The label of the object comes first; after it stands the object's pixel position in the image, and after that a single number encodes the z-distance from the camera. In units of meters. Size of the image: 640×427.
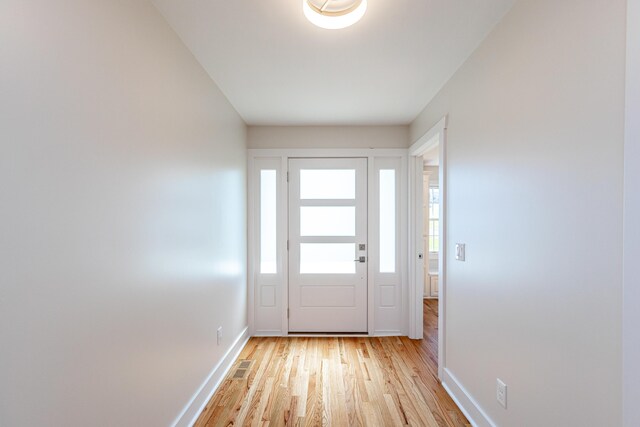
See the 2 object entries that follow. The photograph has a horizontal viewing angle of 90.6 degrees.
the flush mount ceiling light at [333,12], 1.51
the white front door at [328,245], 3.68
